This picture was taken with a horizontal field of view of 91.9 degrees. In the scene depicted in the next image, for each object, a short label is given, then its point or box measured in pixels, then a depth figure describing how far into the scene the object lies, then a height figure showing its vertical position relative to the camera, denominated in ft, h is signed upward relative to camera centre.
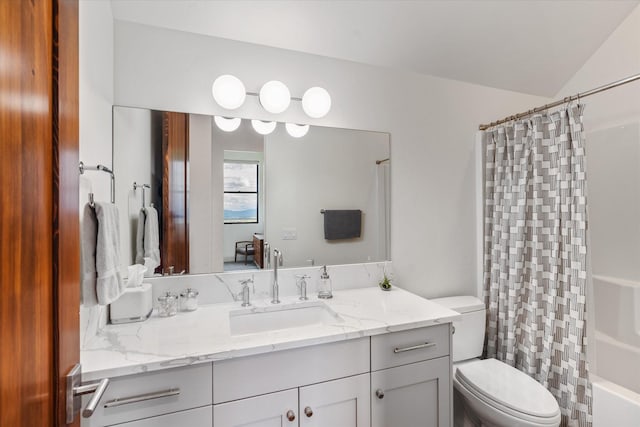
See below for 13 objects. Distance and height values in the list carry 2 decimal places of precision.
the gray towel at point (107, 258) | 3.19 -0.48
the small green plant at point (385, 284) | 5.97 -1.40
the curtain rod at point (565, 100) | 4.89 +2.01
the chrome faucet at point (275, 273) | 5.31 -1.06
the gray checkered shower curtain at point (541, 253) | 5.35 -0.80
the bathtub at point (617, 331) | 6.32 -2.53
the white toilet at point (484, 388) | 4.51 -2.86
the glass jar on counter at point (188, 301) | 4.82 -1.37
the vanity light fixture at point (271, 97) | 5.07 +2.01
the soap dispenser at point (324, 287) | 5.54 -1.35
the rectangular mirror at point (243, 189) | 4.91 +0.43
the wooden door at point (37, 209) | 1.28 +0.02
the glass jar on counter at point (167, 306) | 4.60 -1.38
